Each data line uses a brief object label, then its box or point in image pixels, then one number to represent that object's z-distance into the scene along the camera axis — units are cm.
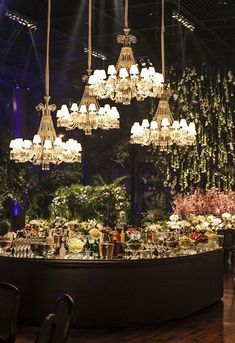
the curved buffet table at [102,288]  657
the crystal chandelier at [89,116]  852
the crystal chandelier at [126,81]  765
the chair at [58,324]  288
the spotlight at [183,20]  1160
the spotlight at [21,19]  1198
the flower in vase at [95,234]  704
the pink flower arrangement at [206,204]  1302
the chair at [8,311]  391
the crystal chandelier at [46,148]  908
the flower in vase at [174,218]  1021
